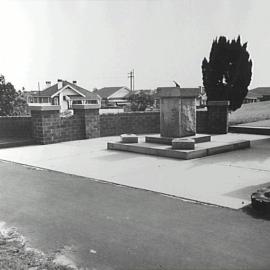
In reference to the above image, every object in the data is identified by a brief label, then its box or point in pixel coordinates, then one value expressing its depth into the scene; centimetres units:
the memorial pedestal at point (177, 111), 1163
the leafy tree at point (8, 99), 2545
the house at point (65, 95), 6300
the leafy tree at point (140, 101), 5008
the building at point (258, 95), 7459
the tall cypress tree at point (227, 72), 2028
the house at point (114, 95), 8369
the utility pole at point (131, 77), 8152
